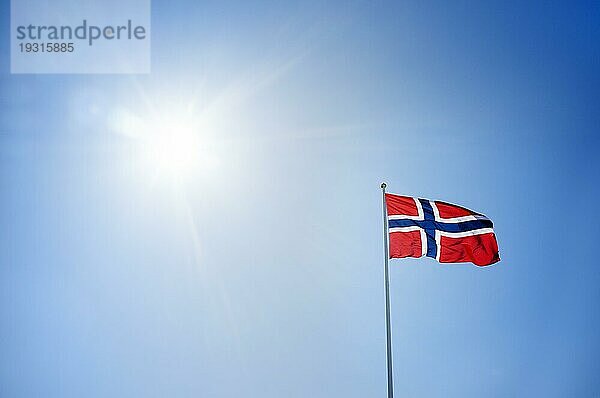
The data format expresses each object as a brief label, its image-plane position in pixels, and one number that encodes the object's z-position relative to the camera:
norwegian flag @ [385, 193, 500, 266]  14.61
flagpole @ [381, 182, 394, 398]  13.90
